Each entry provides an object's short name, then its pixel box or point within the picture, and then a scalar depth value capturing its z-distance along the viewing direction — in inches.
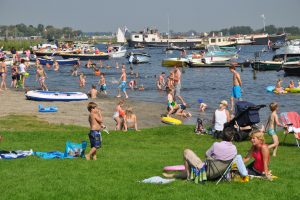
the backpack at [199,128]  749.0
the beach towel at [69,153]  541.6
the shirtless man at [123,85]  1382.9
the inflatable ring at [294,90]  1531.7
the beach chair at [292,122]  649.0
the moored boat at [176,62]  2731.3
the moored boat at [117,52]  3768.7
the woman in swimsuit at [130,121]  795.4
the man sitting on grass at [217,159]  419.5
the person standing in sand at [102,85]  1466.2
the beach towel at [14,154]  528.7
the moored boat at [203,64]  2679.6
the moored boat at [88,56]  3395.7
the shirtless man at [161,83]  1632.0
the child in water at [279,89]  1556.3
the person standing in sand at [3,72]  1465.3
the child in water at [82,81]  1721.1
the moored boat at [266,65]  2365.9
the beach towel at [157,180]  422.0
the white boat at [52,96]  1174.3
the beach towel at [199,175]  419.5
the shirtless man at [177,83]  1081.4
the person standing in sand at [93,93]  1305.6
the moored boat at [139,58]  3098.7
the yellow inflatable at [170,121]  934.4
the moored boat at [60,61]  2891.2
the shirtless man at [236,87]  871.4
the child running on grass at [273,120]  618.9
